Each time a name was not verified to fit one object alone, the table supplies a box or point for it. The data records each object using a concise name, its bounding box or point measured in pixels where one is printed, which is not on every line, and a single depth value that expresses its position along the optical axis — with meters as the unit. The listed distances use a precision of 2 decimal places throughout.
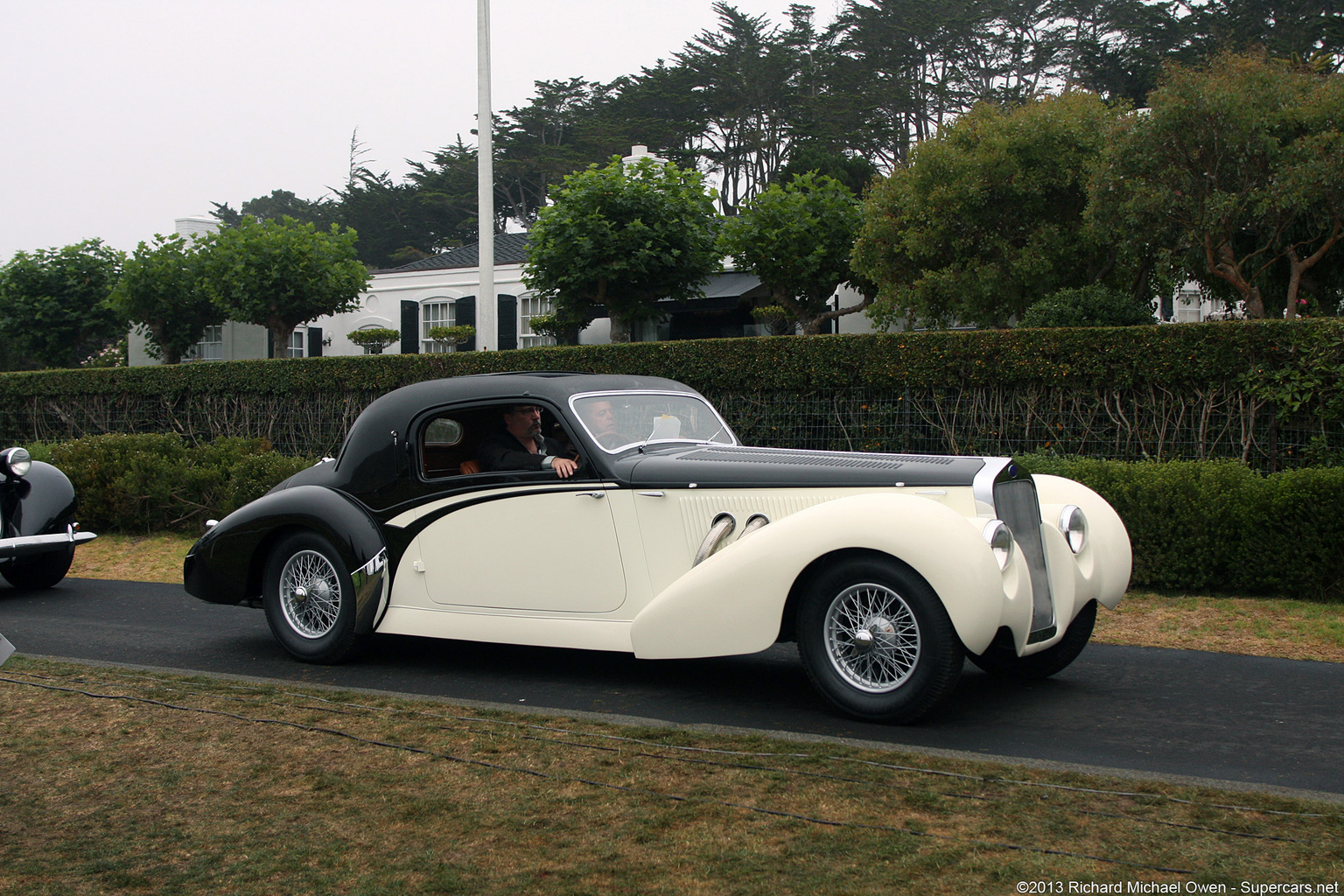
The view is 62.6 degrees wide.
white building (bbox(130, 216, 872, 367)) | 27.55
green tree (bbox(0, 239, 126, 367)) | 31.84
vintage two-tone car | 5.00
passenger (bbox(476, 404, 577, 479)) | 6.37
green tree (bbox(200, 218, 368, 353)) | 26.84
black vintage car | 9.38
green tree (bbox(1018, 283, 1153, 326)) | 15.21
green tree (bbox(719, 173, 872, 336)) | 23.80
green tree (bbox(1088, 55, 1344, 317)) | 15.41
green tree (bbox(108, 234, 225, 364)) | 28.69
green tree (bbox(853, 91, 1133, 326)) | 18.78
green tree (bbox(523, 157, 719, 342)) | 21.14
